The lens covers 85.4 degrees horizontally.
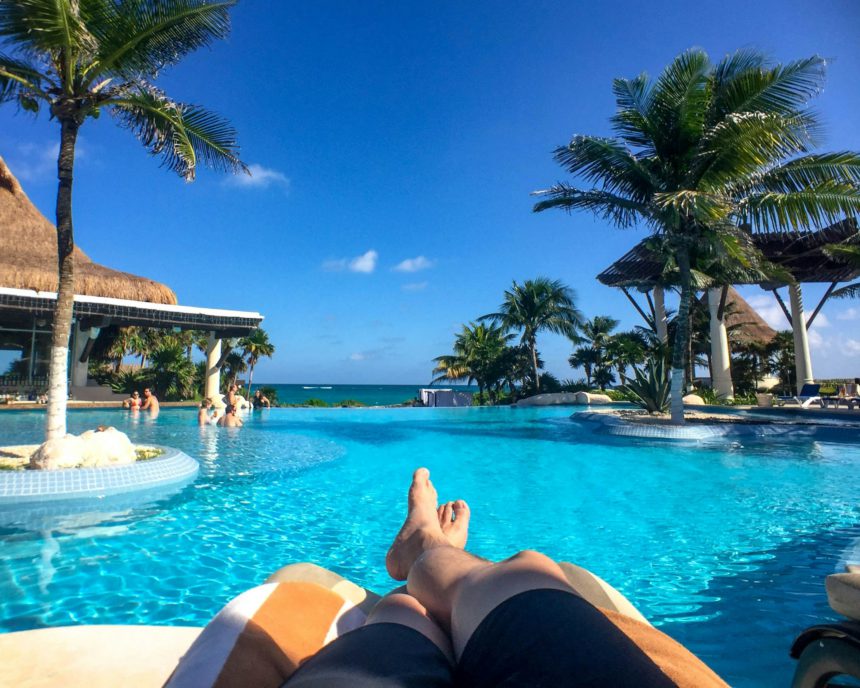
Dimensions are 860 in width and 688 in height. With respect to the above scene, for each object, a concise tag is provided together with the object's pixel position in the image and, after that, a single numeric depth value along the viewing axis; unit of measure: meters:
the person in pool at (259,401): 22.48
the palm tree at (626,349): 19.75
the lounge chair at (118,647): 1.45
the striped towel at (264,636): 0.87
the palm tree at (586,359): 25.75
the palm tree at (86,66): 5.65
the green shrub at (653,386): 13.03
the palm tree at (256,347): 26.45
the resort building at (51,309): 16.73
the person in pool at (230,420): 13.20
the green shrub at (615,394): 21.74
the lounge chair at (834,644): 1.14
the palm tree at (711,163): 9.37
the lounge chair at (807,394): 15.48
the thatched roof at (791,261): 15.53
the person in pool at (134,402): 16.45
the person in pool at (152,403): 15.52
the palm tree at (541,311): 24.47
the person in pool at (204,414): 13.15
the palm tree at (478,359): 25.98
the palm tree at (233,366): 27.33
